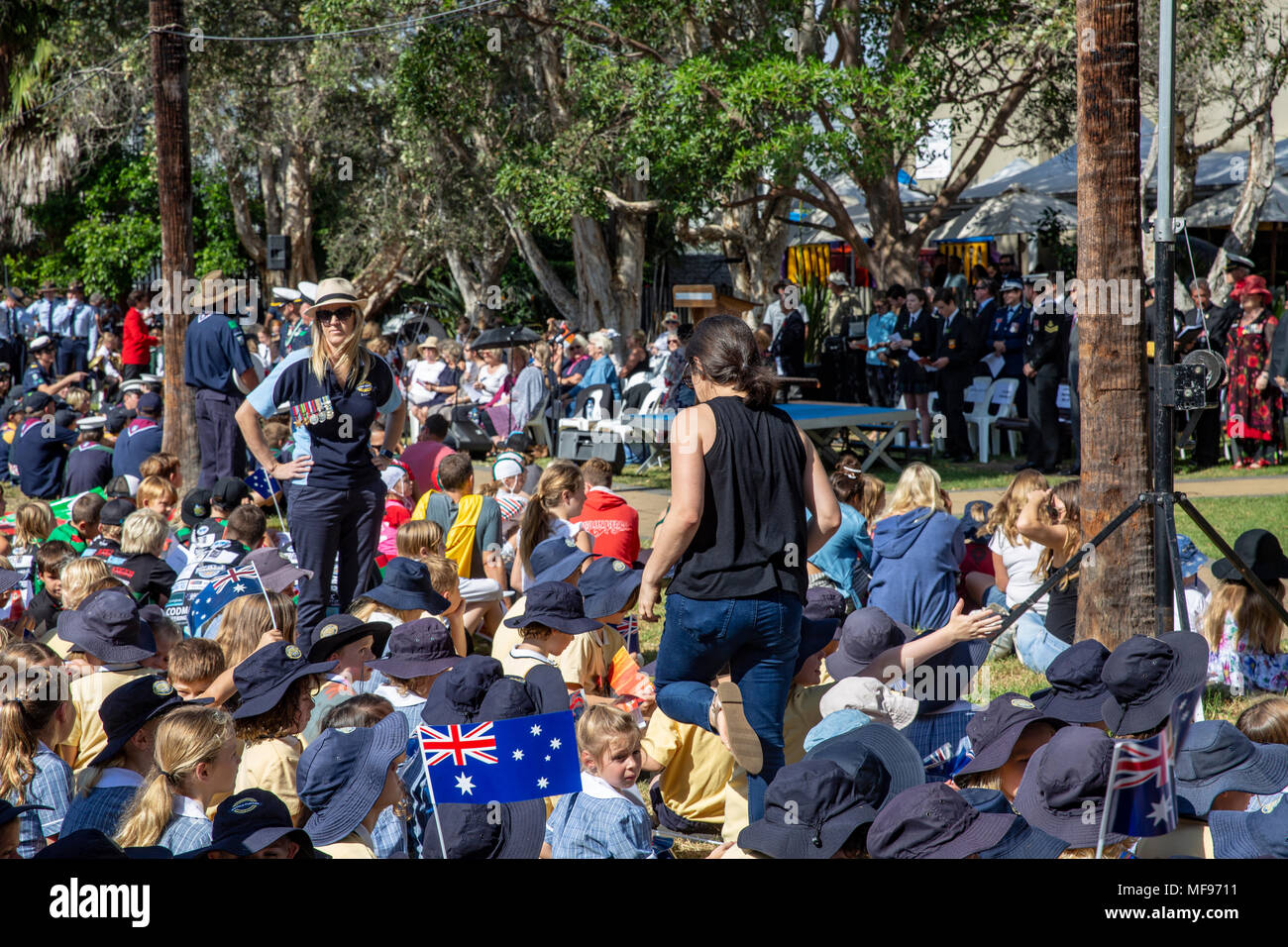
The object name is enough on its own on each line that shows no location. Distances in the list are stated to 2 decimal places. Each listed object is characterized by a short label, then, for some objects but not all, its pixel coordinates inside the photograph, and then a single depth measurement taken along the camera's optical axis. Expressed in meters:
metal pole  5.86
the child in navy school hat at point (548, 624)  5.34
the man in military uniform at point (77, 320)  22.41
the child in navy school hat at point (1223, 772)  3.76
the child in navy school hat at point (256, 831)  3.12
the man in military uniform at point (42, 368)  17.81
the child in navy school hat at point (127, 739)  3.93
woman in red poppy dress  12.36
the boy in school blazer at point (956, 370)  13.99
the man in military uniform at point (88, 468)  10.89
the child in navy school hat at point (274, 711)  4.15
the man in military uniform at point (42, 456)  12.02
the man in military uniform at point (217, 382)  10.59
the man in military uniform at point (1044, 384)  12.91
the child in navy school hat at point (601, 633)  5.49
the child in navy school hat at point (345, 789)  3.80
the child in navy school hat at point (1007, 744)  4.18
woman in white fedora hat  6.24
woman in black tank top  4.19
